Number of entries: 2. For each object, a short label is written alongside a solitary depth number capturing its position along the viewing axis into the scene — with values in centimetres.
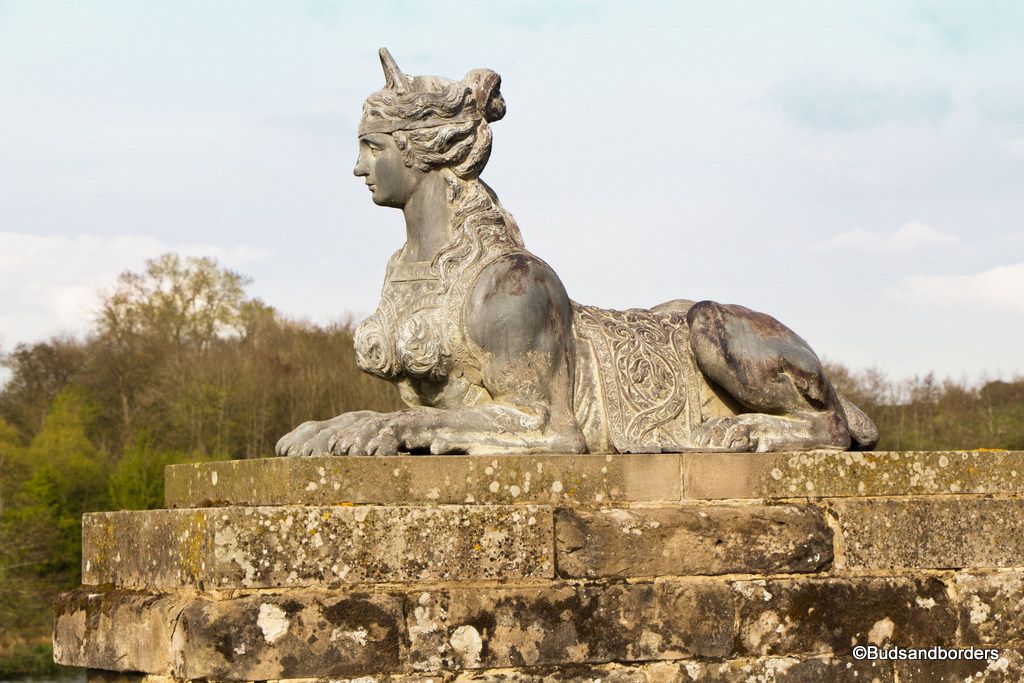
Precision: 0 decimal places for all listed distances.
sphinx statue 662
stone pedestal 561
